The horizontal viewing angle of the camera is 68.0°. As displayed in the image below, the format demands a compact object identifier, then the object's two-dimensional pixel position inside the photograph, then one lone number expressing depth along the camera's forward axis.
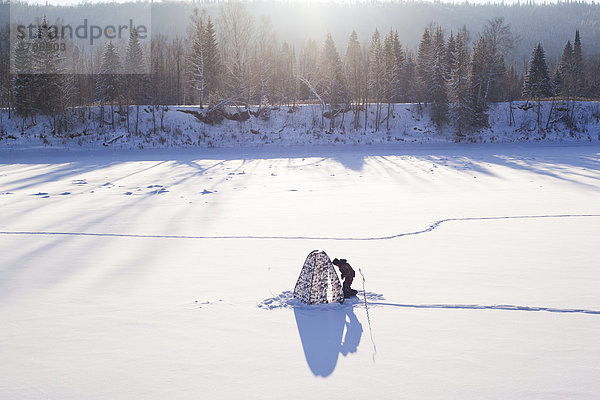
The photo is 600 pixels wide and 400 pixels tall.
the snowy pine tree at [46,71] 34.41
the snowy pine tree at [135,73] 37.64
